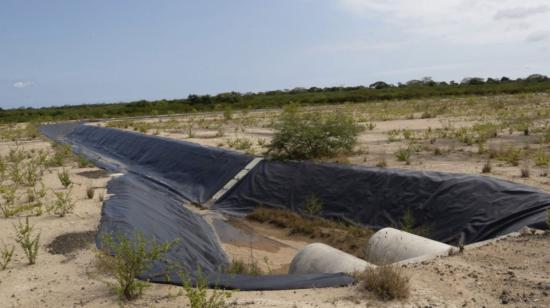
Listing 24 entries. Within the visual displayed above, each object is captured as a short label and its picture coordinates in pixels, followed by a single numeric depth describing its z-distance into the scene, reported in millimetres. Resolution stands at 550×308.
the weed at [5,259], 6409
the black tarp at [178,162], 13883
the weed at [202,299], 4570
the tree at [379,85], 81838
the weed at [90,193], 10344
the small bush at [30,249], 6544
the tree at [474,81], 75425
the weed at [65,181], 11383
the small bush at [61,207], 9008
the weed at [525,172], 10023
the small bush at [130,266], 5272
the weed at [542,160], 11016
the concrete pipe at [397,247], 6785
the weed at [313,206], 11039
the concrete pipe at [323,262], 6422
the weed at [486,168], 10750
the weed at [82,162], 15262
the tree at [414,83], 80425
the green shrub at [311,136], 13375
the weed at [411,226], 8852
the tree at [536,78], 74306
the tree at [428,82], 76719
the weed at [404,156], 12715
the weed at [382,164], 12136
